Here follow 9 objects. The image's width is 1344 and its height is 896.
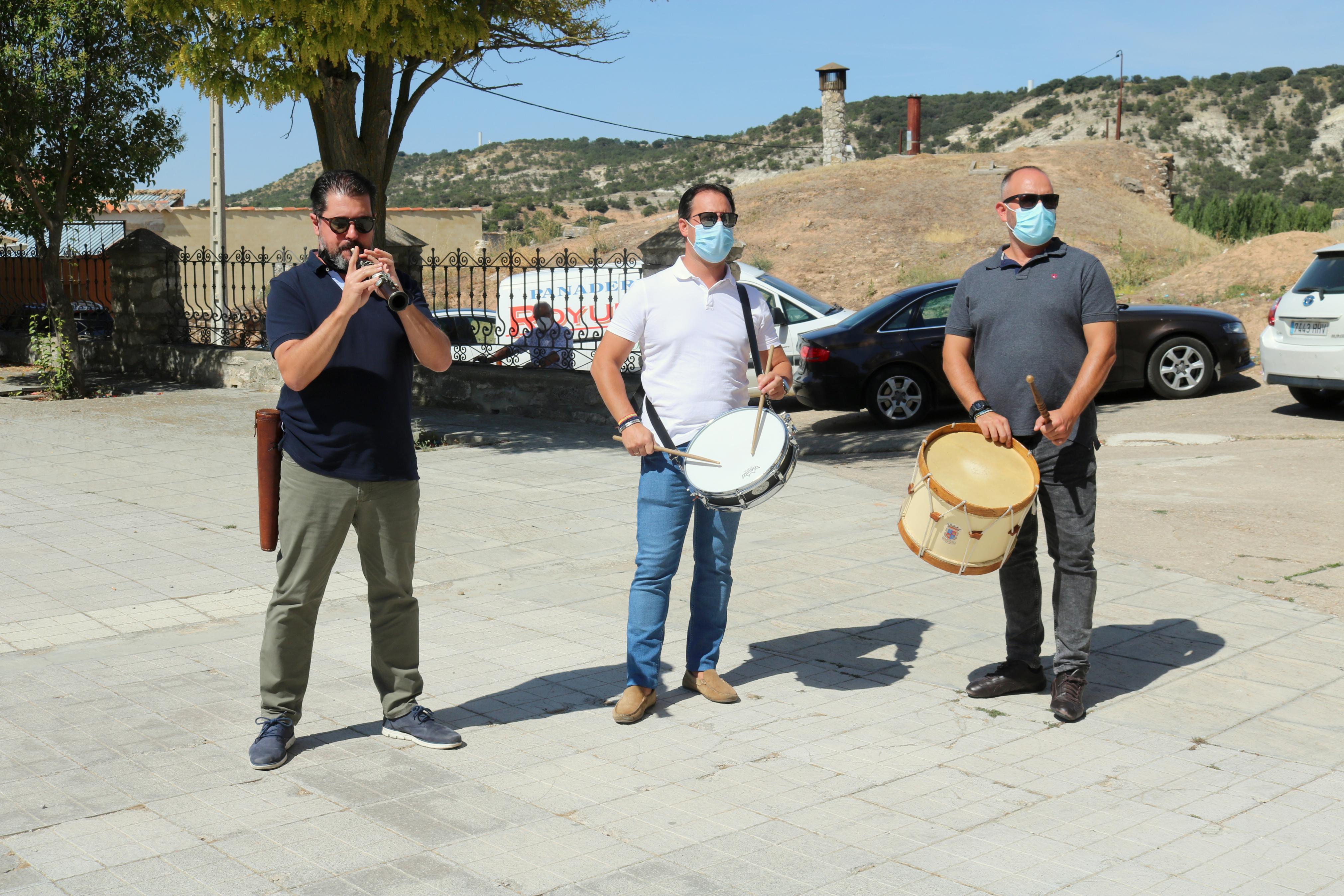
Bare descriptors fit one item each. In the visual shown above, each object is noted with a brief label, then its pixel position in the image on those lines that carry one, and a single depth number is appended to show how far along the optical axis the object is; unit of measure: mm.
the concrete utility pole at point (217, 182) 23625
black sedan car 14219
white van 15570
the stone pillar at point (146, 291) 18766
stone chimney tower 52562
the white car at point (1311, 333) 12438
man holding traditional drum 4918
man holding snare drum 4938
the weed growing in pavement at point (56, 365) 16594
